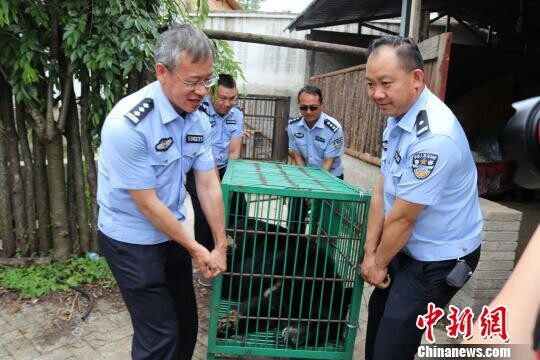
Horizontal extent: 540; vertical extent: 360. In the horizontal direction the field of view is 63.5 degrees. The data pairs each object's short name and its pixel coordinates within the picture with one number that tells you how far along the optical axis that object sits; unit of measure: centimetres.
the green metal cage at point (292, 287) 231
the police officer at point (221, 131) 375
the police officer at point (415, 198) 179
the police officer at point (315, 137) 405
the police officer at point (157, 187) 180
